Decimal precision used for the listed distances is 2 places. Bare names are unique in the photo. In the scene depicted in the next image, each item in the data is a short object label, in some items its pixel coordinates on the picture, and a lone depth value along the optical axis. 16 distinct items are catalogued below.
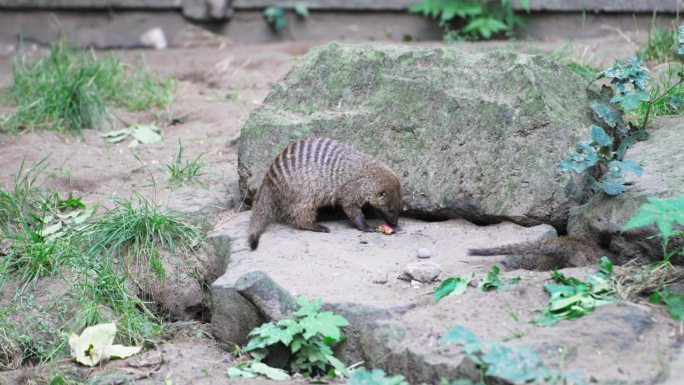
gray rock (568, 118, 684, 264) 7.11
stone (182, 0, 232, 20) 15.73
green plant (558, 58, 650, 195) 7.34
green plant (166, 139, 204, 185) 9.69
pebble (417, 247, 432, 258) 7.56
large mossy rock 8.14
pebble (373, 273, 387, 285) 7.07
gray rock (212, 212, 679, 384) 5.68
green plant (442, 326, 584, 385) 5.28
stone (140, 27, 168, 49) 16.14
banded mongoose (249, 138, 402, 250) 8.41
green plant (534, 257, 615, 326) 6.13
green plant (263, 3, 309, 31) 15.62
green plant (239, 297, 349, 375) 6.38
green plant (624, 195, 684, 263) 5.88
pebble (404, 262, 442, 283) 6.98
